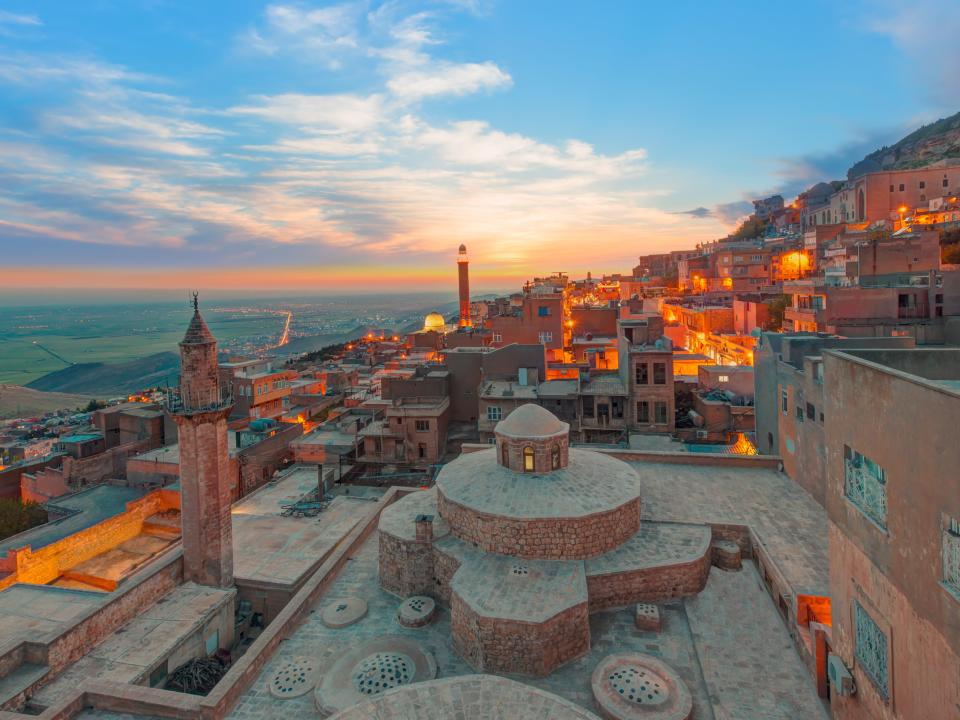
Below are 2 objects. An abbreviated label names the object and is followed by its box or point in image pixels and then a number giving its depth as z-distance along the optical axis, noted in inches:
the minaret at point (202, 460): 658.2
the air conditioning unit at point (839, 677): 331.6
